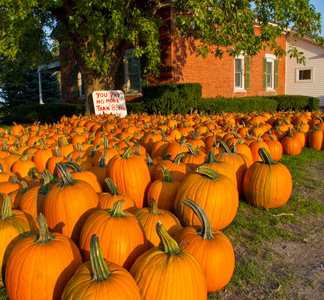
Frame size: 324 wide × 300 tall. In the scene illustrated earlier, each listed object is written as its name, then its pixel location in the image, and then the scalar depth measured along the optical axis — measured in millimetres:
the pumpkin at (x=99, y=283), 1531
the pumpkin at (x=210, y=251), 2070
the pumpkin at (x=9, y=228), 2180
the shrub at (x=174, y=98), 13141
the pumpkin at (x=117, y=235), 2035
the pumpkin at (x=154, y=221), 2299
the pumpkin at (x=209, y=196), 2799
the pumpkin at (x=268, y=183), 3506
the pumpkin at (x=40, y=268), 1849
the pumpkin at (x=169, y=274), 1718
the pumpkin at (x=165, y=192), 3057
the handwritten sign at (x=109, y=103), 10055
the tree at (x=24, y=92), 26969
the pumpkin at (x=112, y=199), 2553
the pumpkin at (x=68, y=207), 2398
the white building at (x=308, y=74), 23844
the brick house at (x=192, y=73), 15289
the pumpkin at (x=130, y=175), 3195
